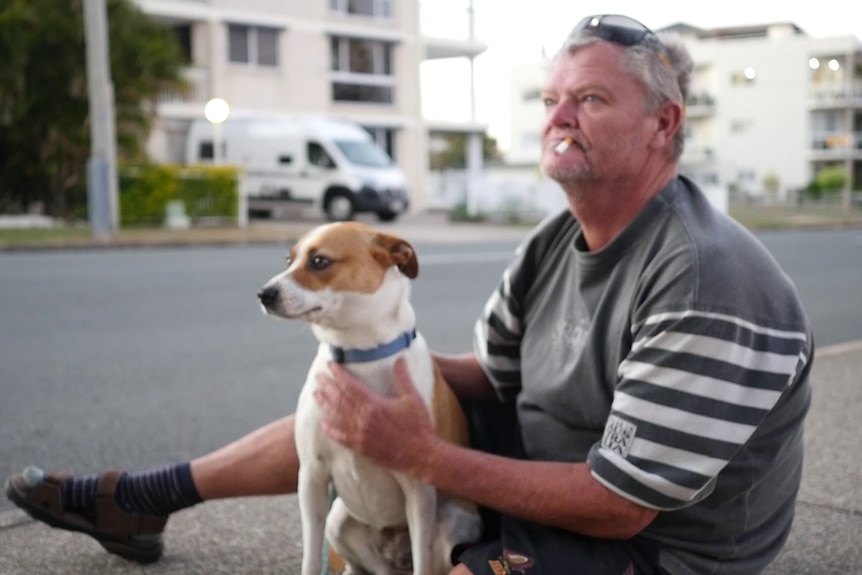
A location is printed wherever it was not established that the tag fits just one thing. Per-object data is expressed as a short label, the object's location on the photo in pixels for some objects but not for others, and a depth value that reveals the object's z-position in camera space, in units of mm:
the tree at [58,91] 24172
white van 27281
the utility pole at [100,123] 18984
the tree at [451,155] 67625
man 2531
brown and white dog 2875
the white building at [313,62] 33250
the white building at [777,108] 68000
